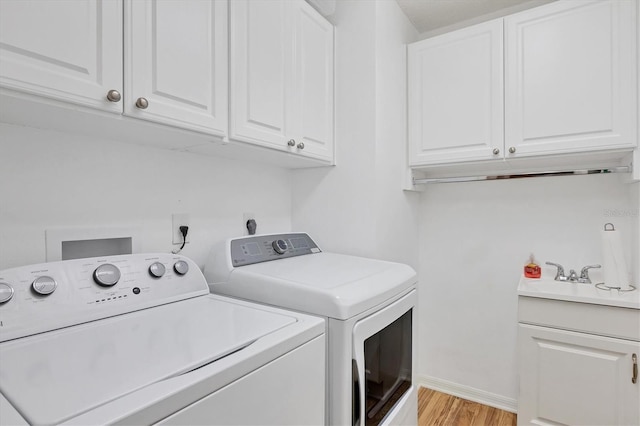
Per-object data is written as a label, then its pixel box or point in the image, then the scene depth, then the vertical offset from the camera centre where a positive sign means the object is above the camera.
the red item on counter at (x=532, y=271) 2.06 -0.35
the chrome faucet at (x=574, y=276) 1.96 -0.37
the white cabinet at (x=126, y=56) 0.82 +0.44
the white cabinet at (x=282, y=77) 1.36 +0.62
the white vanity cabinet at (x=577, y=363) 1.63 -0.76
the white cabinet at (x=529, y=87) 1.65 +0.68
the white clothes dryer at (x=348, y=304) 1.10 -0.32
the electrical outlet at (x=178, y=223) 1.48 -0.04
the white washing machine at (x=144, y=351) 0.61 -0.32
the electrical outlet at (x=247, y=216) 1.81 -0.02
